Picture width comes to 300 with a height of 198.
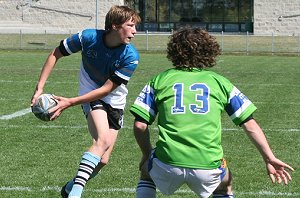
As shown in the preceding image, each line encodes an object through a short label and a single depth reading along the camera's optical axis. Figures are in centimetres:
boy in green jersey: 1020
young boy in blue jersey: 1370
